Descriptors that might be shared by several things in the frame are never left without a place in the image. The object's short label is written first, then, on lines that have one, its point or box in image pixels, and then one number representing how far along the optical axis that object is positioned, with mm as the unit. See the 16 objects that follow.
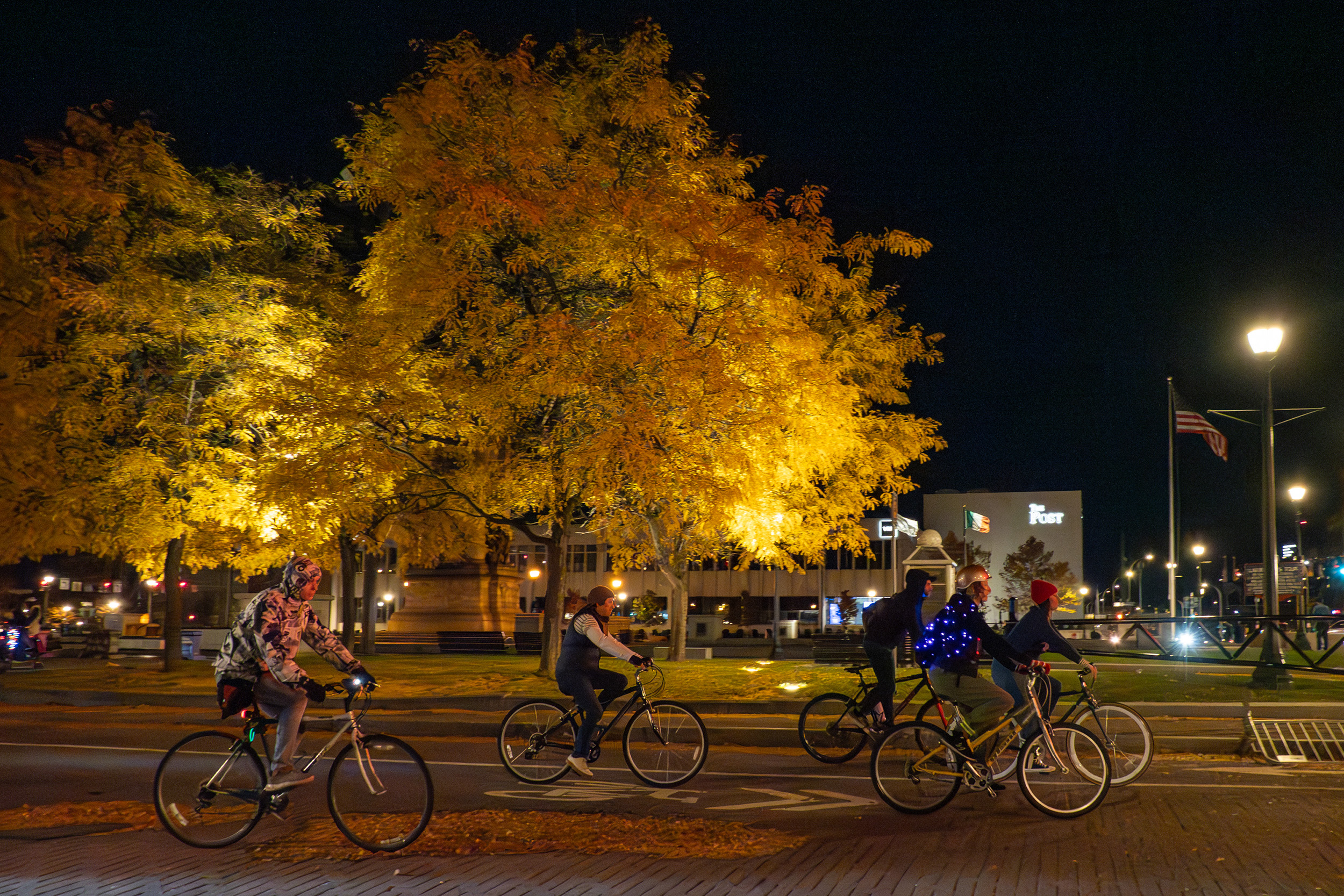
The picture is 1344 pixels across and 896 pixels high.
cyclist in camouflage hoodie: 7219
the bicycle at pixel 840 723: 11273
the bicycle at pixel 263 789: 7164
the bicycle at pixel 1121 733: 9516
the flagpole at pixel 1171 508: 41594
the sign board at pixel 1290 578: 28422
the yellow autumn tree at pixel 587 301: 16547
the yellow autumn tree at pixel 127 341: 20594
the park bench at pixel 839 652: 23484
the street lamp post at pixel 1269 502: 17641
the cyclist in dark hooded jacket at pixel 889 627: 10539
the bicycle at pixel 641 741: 10062
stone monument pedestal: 37156
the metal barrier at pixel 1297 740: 11805
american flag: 33938
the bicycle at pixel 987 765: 8375
